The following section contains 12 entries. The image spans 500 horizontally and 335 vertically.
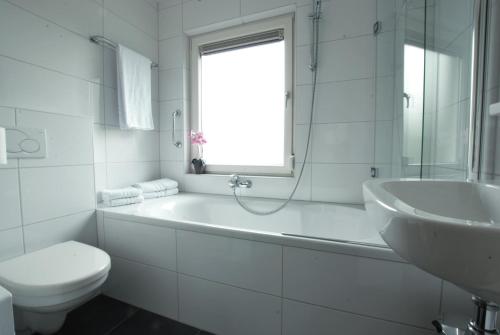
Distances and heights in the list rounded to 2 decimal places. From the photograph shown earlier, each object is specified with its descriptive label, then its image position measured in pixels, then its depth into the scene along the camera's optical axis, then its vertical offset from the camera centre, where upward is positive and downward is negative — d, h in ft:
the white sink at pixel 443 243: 1.02 -0.42
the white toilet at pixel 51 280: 3.11 -1.67
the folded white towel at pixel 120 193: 5.49 -0.92
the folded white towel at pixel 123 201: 5.49 -1.12
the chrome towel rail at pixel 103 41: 5.55 +2.62
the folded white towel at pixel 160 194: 6.46 -1.11
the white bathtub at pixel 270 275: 3.02 -1.81
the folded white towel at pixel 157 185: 6.42 -0.87
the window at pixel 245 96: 6.33 +1.58
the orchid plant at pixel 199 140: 7.07 +0.38
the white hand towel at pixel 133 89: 5.91 +1.62
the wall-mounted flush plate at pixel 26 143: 3.95 +0.18
